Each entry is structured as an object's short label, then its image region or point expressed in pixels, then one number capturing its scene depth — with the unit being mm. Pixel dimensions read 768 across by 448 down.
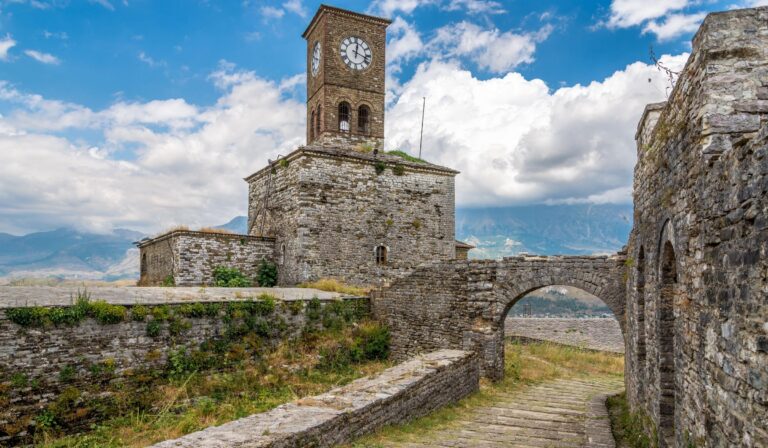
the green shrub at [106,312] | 11734
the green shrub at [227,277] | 20938
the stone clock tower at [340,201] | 21453
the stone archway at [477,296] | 13492
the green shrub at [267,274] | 22266
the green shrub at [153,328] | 12680
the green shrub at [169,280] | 20781
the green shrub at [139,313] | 12445
